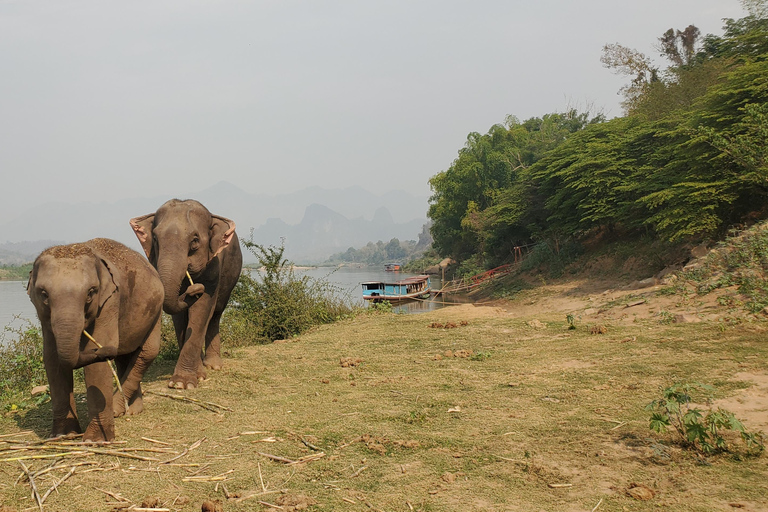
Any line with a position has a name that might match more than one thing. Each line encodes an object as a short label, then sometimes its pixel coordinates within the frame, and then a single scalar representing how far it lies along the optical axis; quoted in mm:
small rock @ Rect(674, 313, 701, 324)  9953
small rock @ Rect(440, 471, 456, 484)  4297
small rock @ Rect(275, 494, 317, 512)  3869
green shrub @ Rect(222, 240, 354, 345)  13773
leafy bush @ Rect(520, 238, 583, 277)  28969
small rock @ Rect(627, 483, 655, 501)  3837
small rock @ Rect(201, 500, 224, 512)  3787
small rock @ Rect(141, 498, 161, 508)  3867
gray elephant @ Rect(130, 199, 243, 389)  7184
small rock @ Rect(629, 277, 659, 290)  18070
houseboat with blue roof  35938
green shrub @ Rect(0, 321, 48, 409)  8805
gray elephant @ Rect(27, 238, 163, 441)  4625
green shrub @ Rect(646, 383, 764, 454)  4395
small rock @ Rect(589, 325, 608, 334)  10359
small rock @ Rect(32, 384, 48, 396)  7203
